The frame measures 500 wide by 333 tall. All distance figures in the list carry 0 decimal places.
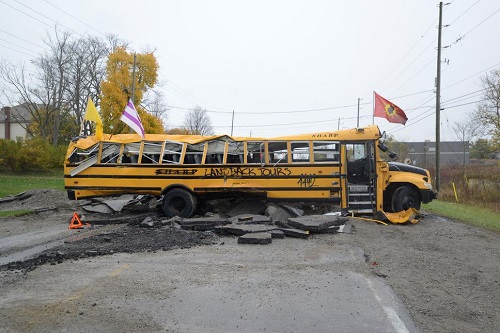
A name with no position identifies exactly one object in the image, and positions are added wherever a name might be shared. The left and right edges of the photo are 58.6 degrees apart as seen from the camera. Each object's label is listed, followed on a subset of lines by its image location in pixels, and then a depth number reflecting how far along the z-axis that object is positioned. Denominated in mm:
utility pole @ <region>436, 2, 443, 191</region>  27734
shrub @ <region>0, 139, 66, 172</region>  38094
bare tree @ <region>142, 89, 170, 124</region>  63425
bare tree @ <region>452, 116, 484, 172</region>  57241
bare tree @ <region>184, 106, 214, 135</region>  88438
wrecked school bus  12703
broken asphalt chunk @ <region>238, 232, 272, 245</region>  8820
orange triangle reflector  11648
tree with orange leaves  45812
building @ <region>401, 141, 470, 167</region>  76188
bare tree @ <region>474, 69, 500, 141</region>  46438
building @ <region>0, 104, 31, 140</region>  74250
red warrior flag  15609
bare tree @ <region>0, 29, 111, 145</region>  51781
